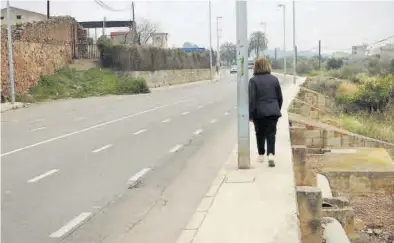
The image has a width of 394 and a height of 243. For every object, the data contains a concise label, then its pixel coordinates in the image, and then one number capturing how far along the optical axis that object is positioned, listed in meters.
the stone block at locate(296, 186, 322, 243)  7.06
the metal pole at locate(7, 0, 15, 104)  32.06
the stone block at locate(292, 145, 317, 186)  10.73
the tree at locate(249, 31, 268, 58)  106.95
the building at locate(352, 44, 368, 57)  129.52
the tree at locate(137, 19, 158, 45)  96.81
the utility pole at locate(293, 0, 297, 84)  56.70
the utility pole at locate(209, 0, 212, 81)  81.84
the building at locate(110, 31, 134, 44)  72.02
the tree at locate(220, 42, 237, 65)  148.88
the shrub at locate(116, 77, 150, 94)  45.92
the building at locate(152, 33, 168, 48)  102.74
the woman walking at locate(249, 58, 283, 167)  9.59
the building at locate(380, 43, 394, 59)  90.97
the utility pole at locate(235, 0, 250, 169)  9.69
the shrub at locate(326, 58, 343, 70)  111.38
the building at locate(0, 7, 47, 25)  69.31
